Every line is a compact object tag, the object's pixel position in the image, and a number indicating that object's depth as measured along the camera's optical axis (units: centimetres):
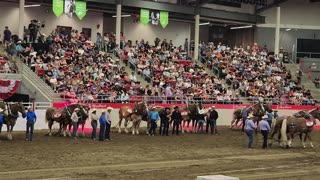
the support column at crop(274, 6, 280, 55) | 4966
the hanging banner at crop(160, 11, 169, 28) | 4372
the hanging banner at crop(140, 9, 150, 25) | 4225
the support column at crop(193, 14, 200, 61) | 4544
